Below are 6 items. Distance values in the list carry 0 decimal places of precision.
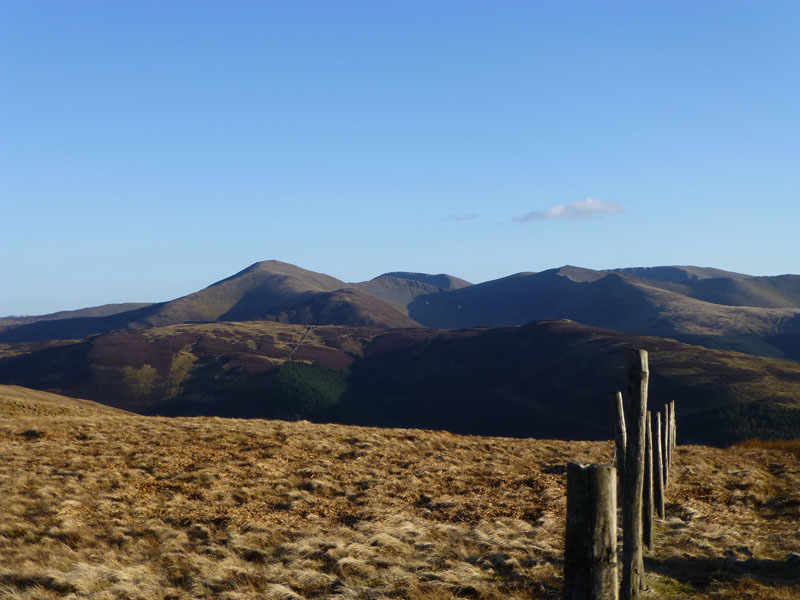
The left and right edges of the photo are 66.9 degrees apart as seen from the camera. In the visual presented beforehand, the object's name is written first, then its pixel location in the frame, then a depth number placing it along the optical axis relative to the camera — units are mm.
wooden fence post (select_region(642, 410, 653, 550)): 14562
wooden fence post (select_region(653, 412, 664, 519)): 16684
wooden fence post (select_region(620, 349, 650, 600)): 11883
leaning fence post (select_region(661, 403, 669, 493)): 20775
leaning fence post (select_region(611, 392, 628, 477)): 13298
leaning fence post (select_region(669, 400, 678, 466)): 25630
